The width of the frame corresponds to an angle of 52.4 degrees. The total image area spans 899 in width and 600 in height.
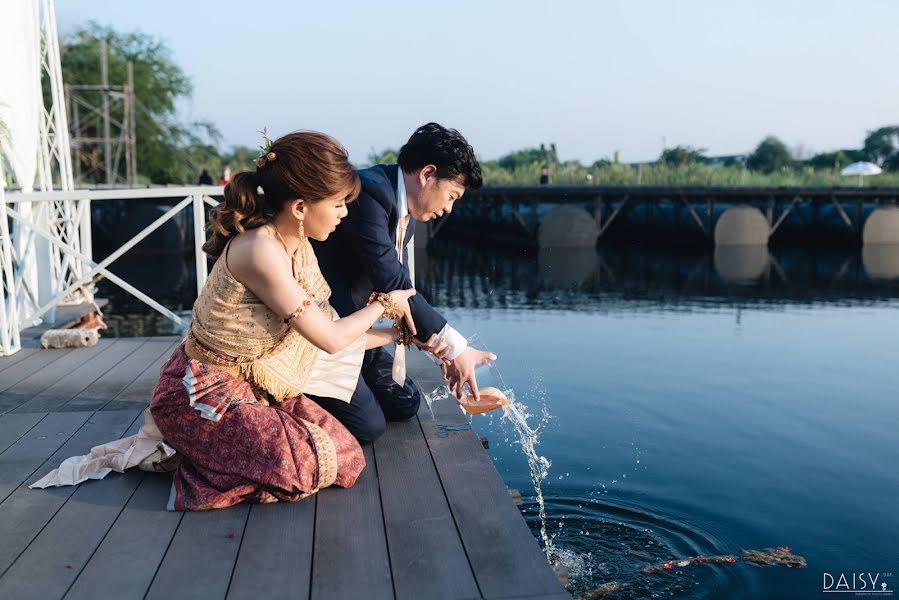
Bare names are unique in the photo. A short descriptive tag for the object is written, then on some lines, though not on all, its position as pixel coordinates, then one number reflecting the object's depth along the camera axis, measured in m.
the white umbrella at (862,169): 28.61
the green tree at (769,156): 57.78
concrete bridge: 26.91
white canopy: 6.83
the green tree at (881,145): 56.47
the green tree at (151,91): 39.94
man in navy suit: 3.59
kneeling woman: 3.02
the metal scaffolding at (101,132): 30.38
